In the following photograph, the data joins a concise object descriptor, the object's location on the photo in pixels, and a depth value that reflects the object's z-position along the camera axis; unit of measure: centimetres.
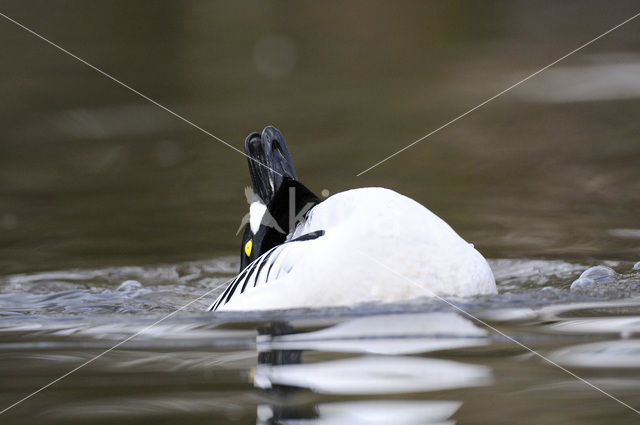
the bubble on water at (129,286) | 920
